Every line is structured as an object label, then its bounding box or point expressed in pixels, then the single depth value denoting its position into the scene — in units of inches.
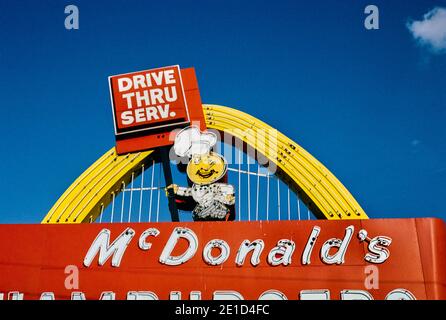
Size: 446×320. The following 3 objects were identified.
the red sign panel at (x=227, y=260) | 462.3
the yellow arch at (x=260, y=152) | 550.6
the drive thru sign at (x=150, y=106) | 625.3
